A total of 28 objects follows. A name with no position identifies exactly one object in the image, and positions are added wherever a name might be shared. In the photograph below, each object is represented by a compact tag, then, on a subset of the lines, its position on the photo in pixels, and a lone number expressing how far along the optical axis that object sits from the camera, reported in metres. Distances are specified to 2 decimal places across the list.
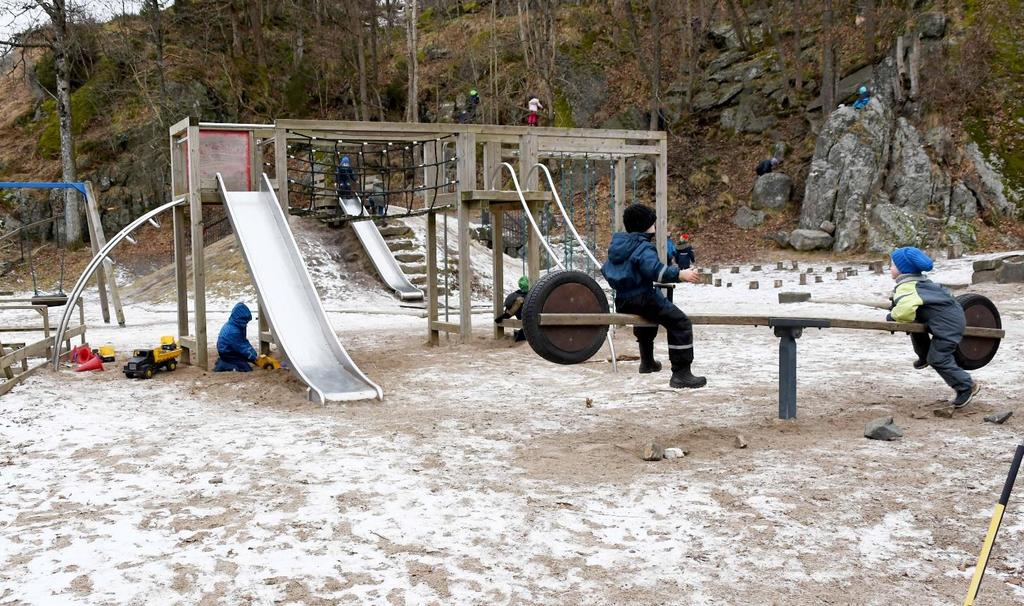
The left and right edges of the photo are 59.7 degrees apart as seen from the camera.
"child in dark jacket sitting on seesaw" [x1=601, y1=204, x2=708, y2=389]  6.03
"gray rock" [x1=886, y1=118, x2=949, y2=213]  22.66
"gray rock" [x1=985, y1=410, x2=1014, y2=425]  6.11
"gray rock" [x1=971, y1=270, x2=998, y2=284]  16.12
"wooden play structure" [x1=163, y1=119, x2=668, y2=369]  10.14
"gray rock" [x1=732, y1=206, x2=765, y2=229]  24.97
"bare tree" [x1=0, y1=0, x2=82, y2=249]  25.62
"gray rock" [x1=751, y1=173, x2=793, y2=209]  25.14
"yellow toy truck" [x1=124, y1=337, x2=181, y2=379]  9.01
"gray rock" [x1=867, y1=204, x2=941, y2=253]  21.64
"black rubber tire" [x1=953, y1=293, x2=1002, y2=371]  6.99
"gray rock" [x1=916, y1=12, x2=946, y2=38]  24.70
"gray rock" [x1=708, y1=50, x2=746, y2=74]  30.14
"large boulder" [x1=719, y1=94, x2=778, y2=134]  27.91
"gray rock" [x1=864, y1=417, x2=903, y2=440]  5.80
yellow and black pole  2.75
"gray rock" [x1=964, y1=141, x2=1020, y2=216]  22.43
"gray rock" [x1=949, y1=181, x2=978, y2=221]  22.27
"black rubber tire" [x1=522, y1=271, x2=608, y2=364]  5.91
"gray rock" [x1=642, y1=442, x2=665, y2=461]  5.43
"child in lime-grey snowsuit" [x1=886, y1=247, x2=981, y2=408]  6.57
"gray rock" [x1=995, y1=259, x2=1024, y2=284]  15.66
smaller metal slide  18.45
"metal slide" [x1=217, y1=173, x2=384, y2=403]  7.91
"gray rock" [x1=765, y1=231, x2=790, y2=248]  23.45
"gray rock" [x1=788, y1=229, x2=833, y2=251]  22.73
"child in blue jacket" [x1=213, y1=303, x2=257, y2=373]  9.41
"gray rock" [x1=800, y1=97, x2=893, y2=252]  22.75
